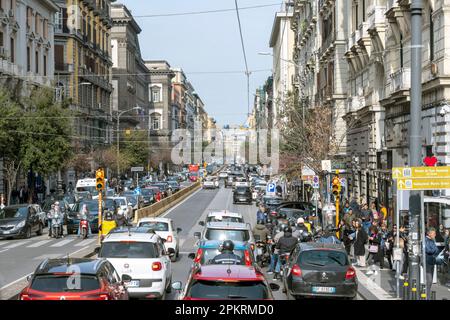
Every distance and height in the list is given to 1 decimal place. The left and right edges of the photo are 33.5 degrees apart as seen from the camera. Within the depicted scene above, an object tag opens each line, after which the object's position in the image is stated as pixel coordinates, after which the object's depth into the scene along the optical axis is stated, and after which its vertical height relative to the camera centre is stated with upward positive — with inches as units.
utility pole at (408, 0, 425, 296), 561.3 +29.5
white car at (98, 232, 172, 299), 590.2 -78.6
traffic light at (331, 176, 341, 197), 1099.9 -37.6
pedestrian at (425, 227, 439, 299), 653.3 -79.7
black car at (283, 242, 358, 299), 599.5 -91.1
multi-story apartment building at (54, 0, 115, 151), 2962.6 +435.9
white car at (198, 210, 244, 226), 990.4 -72.6
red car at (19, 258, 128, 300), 423.5 -69.0
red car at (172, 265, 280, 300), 404.8 -68.0
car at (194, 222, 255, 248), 768.9 -72.8
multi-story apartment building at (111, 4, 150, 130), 4365.2 +598.8
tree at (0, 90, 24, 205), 1605.6 +66.7
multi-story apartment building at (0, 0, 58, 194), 2066.9 +370.5
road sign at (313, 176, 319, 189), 1357.9 -36.9
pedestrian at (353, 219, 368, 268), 839.1 -88.7
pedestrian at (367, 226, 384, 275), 834.2 -96.2
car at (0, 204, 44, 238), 1268.5 -97.5
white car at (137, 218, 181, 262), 923.4 -84.9
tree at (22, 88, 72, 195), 1807.3 +78.2
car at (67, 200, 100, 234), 1397.6 -98.7
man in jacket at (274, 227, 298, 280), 773.3 -85.1
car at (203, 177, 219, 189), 3479.3 -98.6
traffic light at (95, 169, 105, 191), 1079.6 -21.9
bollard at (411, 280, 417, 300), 545.6 -94.6
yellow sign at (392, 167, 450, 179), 566.3 -8.8
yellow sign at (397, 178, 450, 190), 566.3 -17.8
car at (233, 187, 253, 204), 2364.7 -102.9
